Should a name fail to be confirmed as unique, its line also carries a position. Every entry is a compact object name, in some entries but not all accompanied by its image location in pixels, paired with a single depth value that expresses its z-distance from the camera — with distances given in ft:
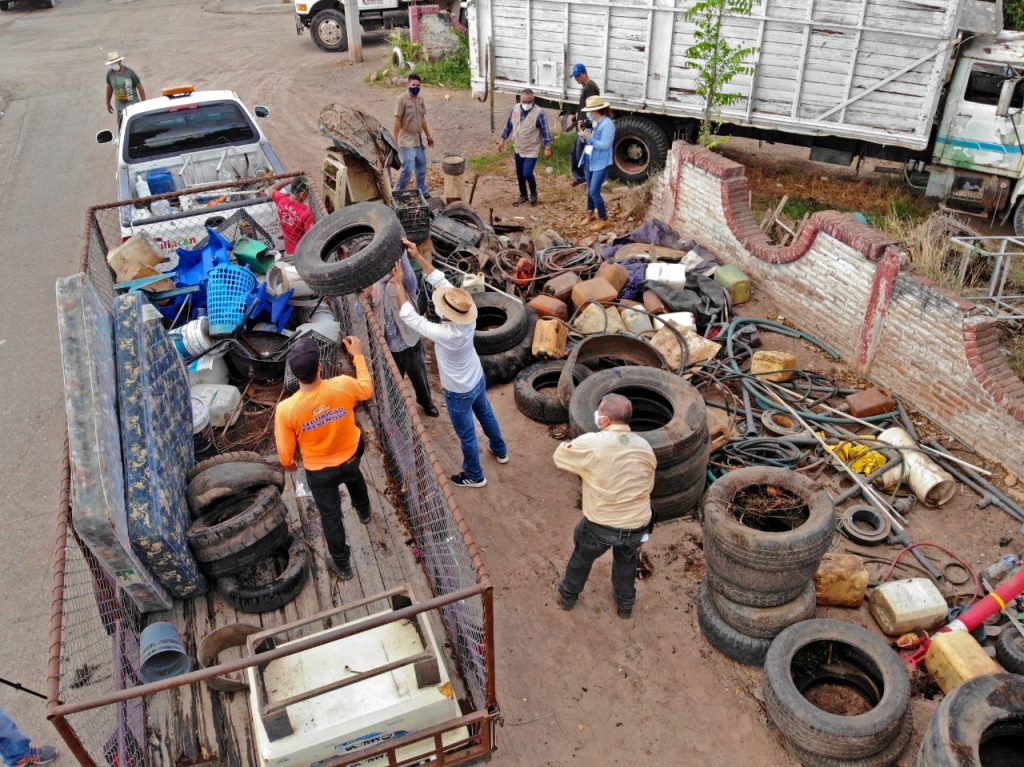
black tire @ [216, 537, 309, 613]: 16.52
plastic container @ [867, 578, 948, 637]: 17.17
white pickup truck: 30.30
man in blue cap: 38.78
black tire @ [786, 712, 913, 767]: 14.62
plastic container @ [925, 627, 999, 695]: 15.66
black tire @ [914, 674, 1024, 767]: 12.74
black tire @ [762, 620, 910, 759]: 14.40
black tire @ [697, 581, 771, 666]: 16.88
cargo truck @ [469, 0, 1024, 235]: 33.99
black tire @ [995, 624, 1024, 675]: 16.13
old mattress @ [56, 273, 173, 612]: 13.64
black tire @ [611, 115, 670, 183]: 41.78
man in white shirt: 18.84
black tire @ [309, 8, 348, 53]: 68.39
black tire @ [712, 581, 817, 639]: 16.67
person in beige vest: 37.96
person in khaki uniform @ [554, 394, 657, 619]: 15.81
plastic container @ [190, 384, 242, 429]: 21.65
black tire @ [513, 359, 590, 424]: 24.27
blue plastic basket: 23.21
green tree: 35.68
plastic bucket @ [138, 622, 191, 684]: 14.93
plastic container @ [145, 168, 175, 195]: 30.30
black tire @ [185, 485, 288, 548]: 16.24
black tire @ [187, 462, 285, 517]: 17.31
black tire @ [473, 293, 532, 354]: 25.85
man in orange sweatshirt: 15.37
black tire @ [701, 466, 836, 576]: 16.01
